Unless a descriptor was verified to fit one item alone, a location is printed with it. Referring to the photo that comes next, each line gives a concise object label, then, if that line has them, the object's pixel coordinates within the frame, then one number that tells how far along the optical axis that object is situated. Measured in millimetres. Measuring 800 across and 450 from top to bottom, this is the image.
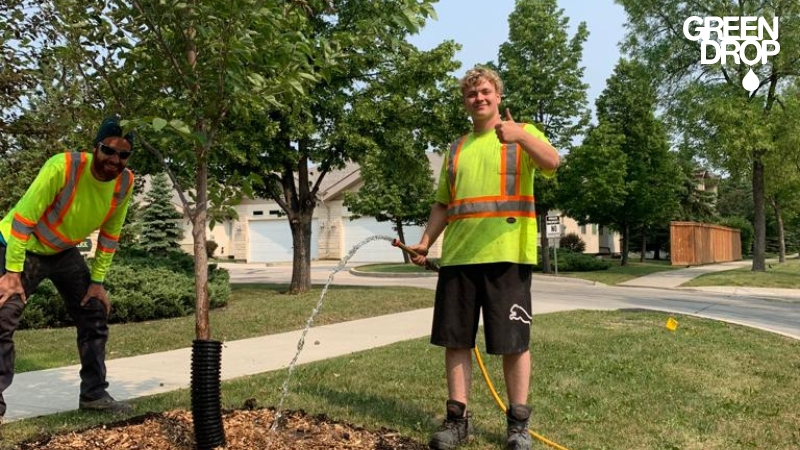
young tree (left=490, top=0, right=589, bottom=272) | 22641
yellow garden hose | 3679
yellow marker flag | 8703
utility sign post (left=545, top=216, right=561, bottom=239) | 21531
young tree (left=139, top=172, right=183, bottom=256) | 21891
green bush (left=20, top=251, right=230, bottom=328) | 9234
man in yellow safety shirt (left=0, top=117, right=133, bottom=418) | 3672
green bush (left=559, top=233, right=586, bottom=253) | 41312
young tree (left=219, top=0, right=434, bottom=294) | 12039
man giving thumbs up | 3492
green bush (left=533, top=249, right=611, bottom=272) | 26188
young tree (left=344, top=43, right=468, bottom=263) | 12812
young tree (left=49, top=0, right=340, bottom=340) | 3074
